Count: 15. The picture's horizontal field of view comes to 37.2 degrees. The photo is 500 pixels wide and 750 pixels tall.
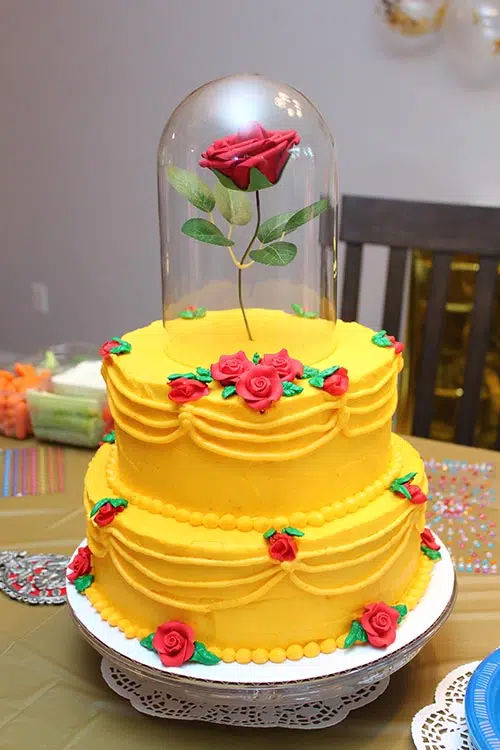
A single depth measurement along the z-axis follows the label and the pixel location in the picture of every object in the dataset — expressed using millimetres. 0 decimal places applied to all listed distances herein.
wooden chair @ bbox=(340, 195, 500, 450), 1773
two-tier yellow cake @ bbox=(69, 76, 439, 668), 872
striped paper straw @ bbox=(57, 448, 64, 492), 1440
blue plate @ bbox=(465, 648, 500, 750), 754
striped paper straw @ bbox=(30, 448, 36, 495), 1421
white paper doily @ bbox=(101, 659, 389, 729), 895
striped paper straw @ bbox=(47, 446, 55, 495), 1429
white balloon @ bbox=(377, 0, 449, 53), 2262
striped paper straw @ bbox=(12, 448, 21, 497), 1422
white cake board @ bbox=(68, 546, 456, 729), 836
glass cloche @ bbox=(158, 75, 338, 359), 986
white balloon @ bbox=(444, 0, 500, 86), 2205
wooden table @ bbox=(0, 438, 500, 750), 884
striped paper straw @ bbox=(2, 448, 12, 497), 1424
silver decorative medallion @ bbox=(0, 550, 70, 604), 1139
